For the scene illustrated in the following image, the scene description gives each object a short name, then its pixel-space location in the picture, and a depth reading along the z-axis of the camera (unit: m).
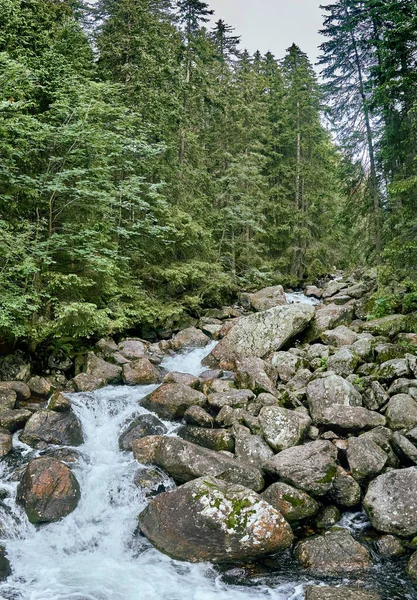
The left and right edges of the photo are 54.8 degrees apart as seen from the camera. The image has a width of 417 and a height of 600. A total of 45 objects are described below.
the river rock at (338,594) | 4.79
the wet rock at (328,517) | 6.39
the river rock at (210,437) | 7.91
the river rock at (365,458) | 6.91
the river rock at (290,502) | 6.32
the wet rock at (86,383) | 10.34
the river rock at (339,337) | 11.60
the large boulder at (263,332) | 12.27
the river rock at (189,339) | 14.26
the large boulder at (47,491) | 6.41
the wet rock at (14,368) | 9.97
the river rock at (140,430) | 8.27
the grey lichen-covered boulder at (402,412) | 7.81
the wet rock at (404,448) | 7.12
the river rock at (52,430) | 7.97
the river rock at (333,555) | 5.53
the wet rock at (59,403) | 8.71
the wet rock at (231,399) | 9.09
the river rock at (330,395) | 8.42
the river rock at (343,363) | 9.84
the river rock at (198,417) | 8.70
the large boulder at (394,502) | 5.98
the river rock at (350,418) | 7.90
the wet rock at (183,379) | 10.34
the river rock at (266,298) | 18.16
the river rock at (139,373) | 11.00
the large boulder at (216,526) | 5.73
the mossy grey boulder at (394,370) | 9.05
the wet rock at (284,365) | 10.51
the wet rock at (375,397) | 8.53
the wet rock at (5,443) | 7.43
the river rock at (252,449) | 7.46
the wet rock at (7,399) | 8.63
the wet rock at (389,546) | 5.79
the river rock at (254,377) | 9.62
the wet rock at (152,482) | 7.12
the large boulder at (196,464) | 6.92
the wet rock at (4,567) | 5.52
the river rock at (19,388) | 9.25
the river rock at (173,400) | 9.14
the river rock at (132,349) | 12.68
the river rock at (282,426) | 7.68
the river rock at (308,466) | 6.66
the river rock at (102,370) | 10.92
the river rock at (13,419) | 8.14
